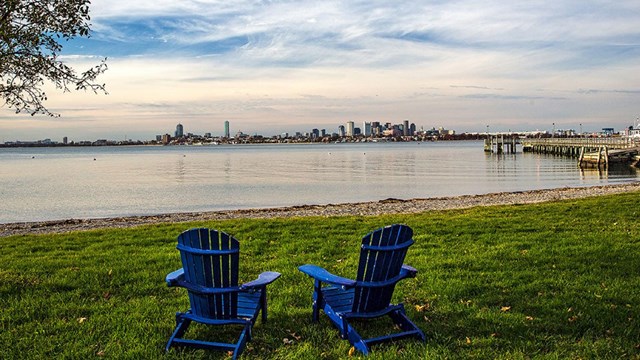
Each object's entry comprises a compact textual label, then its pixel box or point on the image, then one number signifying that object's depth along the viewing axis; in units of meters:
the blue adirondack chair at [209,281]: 5.57
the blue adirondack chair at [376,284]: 5.75
